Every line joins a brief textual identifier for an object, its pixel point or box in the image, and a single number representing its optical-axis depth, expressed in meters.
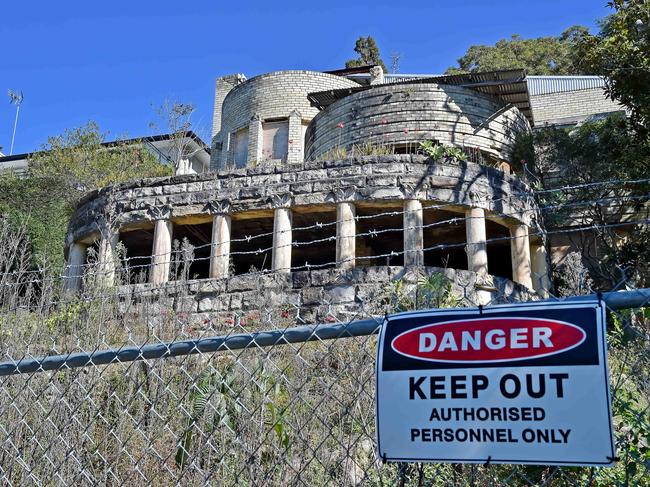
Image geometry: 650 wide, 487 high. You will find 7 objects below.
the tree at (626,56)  12.25
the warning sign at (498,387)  1.83
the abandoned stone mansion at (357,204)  11.46
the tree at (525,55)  41.81
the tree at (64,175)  21.64
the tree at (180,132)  22.75
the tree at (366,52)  39.88
